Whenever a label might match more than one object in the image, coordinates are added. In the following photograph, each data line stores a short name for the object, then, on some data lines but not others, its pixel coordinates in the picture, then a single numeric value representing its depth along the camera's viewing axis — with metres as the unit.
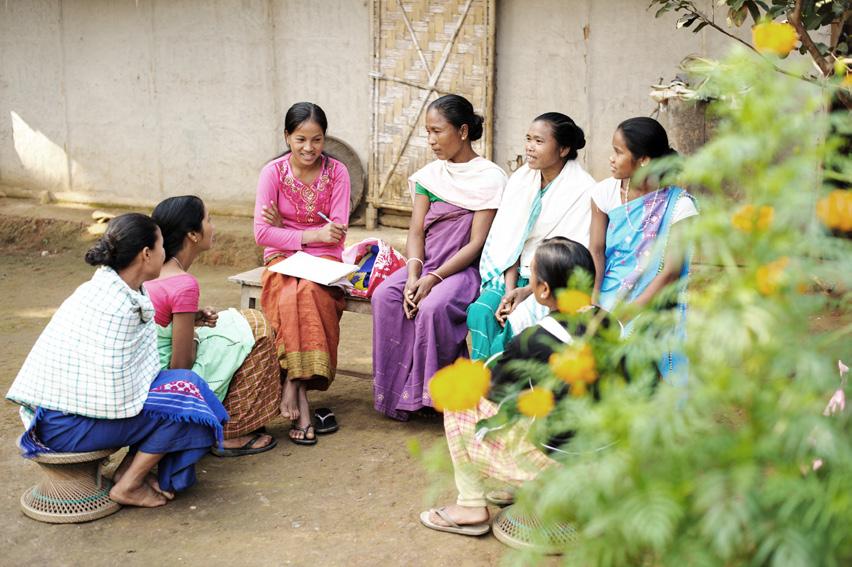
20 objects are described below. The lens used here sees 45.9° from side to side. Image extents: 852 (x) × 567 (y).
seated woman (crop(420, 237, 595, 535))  3.37
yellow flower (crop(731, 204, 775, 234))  1.61
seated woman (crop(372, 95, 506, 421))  4.89
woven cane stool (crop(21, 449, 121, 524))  3.92
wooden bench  5.27
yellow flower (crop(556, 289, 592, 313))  2.02
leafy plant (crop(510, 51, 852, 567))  1.48
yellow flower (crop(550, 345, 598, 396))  1.79
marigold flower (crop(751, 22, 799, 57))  1.85
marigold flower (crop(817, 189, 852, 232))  1.67
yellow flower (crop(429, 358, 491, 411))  1.92
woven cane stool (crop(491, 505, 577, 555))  3.46
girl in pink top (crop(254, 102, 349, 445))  4.96
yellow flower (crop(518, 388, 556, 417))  1.85
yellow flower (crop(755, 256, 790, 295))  1.54
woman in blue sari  4.33
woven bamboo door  8.20
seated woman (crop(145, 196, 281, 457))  4.26
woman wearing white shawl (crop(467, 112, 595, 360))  4.74
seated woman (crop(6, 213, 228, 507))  3.79
